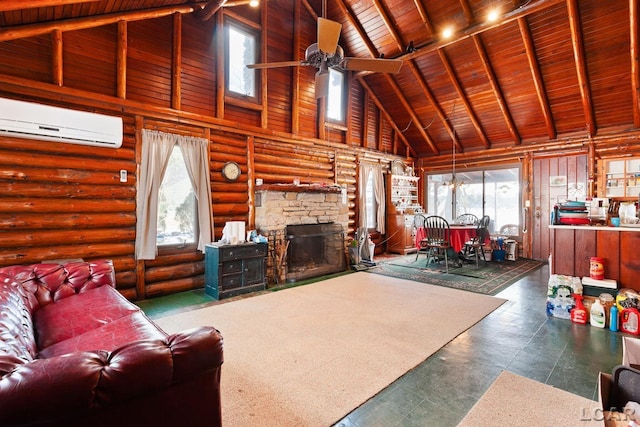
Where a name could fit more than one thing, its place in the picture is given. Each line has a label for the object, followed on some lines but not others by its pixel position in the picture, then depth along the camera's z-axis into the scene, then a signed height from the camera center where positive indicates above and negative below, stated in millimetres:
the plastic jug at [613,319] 3393 -1139
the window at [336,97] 7629 +2847
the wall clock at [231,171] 5582 +726
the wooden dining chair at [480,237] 6648 -509
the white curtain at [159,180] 4664 +485
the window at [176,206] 5070 +79
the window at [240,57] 5738 +2903
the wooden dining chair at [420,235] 6862 -495
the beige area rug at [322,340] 2188 -1300
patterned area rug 5324 -1184
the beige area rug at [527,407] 1957 -1294
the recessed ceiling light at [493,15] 5404 +3437
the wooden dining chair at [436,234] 6402 -449
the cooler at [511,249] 7735 -886
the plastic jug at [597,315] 3486 -1130
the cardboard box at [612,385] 1365 -860
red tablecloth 6410 -439
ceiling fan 3598 +2006
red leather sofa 964 -616
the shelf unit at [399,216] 8773 -101
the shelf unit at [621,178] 6563 +777
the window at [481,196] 8523 +496
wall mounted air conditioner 3602 +1063
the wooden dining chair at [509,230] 8352 -452
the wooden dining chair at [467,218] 8525 -140
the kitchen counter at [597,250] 3539 -434
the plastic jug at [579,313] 3617 -1149
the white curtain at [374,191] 8133 +573
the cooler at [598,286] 3570 -842
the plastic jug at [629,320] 3283 -1126
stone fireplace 5762 -322
